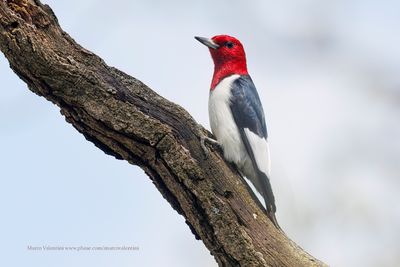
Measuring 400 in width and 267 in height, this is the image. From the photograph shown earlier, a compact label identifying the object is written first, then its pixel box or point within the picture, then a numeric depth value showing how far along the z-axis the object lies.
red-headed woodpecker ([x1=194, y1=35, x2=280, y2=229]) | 8.37
